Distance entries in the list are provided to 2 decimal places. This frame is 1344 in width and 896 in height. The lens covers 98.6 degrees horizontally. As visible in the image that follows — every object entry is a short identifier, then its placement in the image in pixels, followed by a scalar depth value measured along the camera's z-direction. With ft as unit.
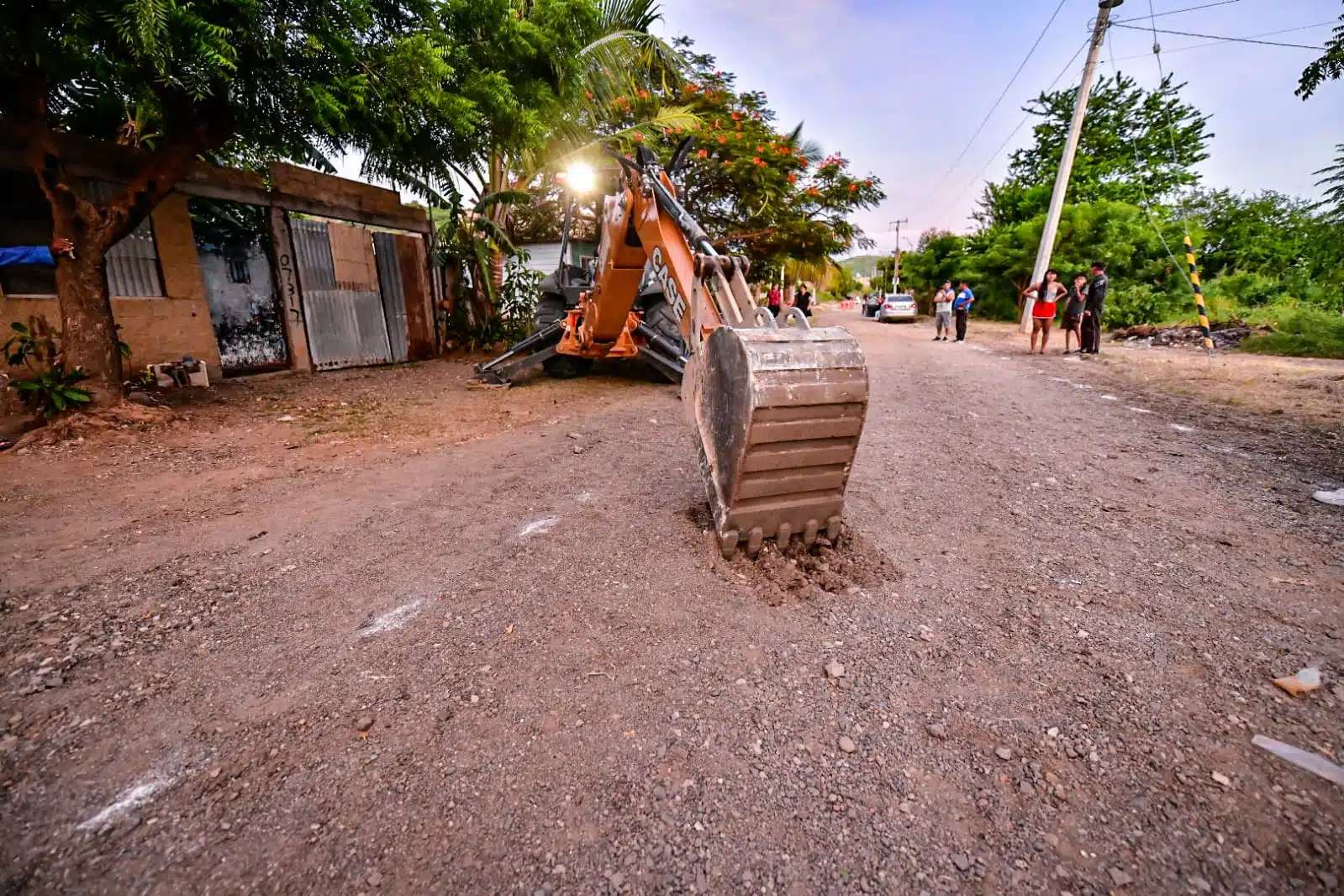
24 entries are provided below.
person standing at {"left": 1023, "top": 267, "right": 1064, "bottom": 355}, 33.17
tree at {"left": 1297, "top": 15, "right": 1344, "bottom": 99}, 17.72
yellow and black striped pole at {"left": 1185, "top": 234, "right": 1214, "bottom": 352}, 29.14
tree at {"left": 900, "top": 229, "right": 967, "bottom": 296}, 81.56
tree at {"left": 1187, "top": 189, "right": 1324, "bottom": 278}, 50.39
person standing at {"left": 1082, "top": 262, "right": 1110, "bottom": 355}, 30.86
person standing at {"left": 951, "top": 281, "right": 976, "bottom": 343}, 44.55
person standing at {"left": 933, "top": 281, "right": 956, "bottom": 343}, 47.37
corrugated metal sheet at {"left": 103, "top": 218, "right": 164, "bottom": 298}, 21.91
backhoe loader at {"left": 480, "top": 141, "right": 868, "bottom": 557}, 7.44
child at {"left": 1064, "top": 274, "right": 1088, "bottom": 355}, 31.83
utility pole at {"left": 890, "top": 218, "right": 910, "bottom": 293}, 127.34
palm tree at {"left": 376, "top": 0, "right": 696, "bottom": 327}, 26.68
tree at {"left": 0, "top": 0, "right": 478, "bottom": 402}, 13.06
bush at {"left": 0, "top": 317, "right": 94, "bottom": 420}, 15.69
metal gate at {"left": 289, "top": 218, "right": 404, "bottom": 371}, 28.99
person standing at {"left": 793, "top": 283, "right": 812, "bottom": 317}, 50.73
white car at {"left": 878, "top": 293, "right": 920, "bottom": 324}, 81.10
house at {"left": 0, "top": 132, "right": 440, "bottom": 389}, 21.45
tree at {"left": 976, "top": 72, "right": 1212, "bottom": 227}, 63.77
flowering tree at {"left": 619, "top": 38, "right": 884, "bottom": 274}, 44.78
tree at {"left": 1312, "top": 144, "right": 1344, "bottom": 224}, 24.54
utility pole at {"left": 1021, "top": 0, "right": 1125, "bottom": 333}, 43.06
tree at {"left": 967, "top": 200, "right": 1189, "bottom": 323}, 50.22
